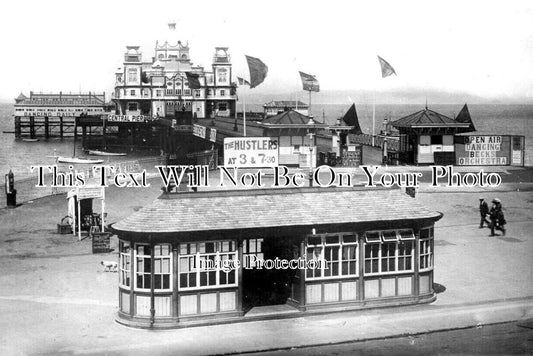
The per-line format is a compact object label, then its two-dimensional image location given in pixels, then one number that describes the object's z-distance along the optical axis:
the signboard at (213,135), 60.59
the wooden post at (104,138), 104.06
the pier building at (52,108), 130.00
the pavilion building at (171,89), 121.31
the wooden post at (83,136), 106.07
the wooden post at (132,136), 107.66
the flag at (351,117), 50.74
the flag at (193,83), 73.50
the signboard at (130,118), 107.69
